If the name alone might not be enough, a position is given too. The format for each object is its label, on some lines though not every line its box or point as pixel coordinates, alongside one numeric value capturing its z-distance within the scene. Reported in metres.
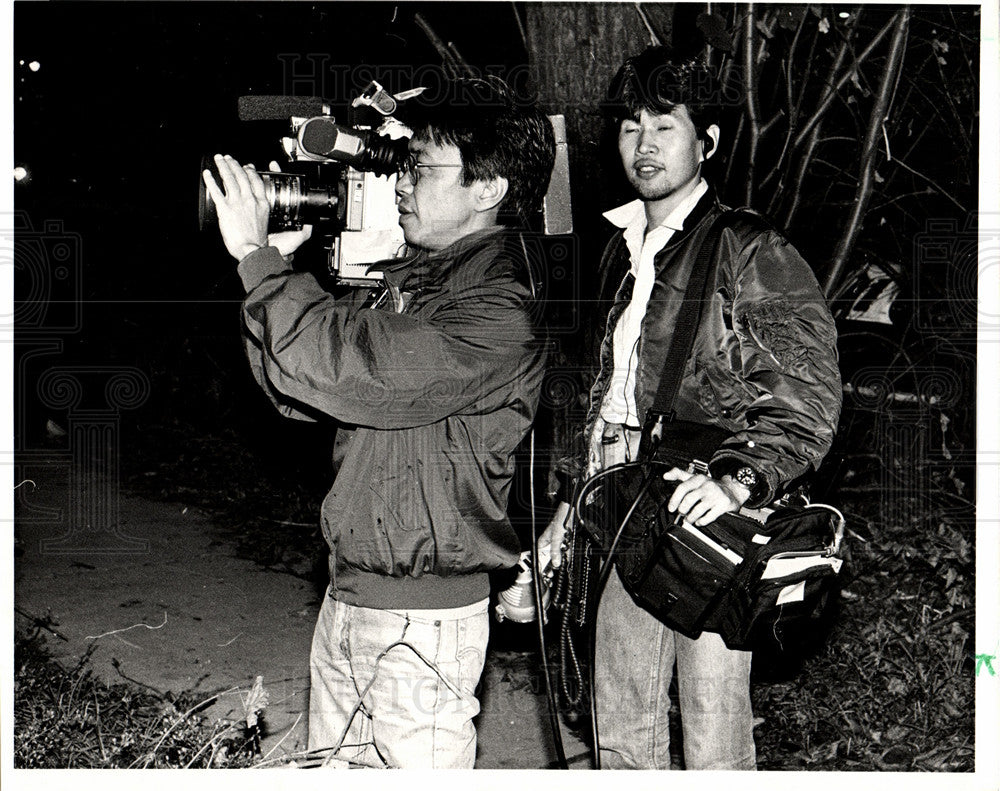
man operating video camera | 2.06
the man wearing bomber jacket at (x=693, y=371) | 2.19
